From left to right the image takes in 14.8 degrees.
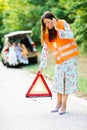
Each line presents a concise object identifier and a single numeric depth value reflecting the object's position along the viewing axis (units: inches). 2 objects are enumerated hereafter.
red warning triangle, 251.8
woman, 233.1
